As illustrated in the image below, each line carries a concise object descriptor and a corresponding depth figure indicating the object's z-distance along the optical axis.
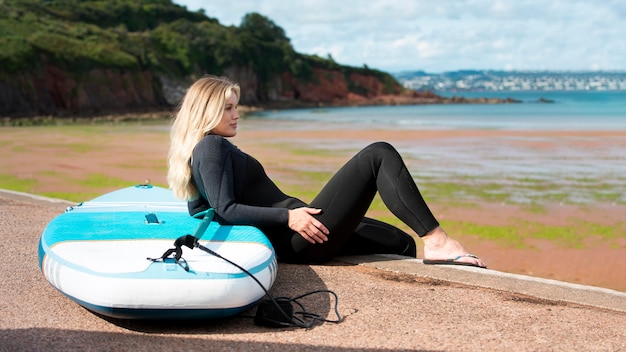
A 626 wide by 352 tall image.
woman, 4.79
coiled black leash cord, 4.10
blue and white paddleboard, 3.92
